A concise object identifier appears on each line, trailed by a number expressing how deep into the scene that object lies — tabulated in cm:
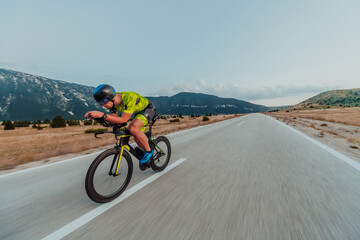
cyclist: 278
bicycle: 253
